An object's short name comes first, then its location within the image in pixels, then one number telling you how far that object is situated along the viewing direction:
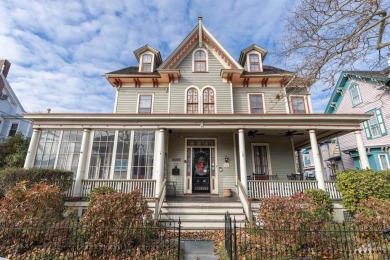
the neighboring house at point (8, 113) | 20.70
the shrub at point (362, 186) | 7.20
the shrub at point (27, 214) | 5.00
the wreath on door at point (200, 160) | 10.77
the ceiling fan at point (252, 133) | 10.11
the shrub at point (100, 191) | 7.14
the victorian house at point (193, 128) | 8.98
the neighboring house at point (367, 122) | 13.44
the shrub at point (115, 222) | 4.79
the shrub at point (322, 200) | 7.57
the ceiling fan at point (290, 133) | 10.44
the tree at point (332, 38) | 5.50
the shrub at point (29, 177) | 7.33
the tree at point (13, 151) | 15.29
